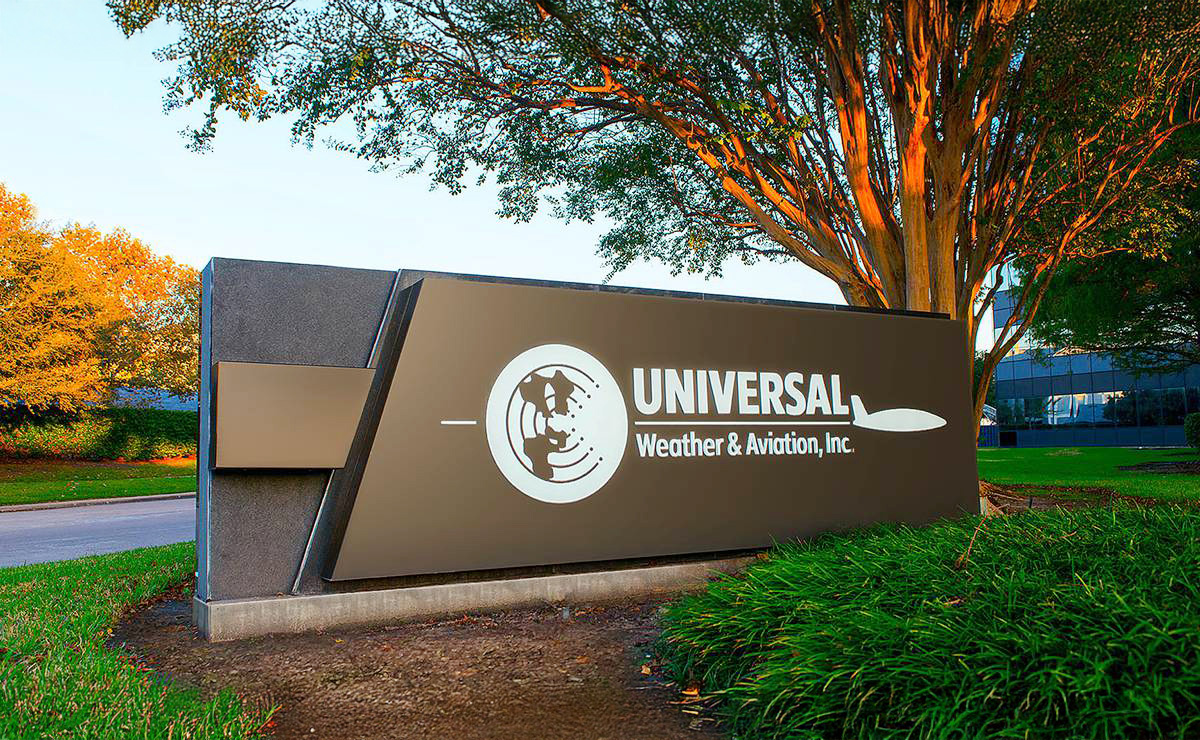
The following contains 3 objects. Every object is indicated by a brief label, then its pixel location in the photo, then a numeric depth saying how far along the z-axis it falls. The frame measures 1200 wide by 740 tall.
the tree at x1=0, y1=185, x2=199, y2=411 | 28.23
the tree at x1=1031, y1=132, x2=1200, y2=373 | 17.12
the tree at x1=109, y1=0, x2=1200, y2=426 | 9.70
